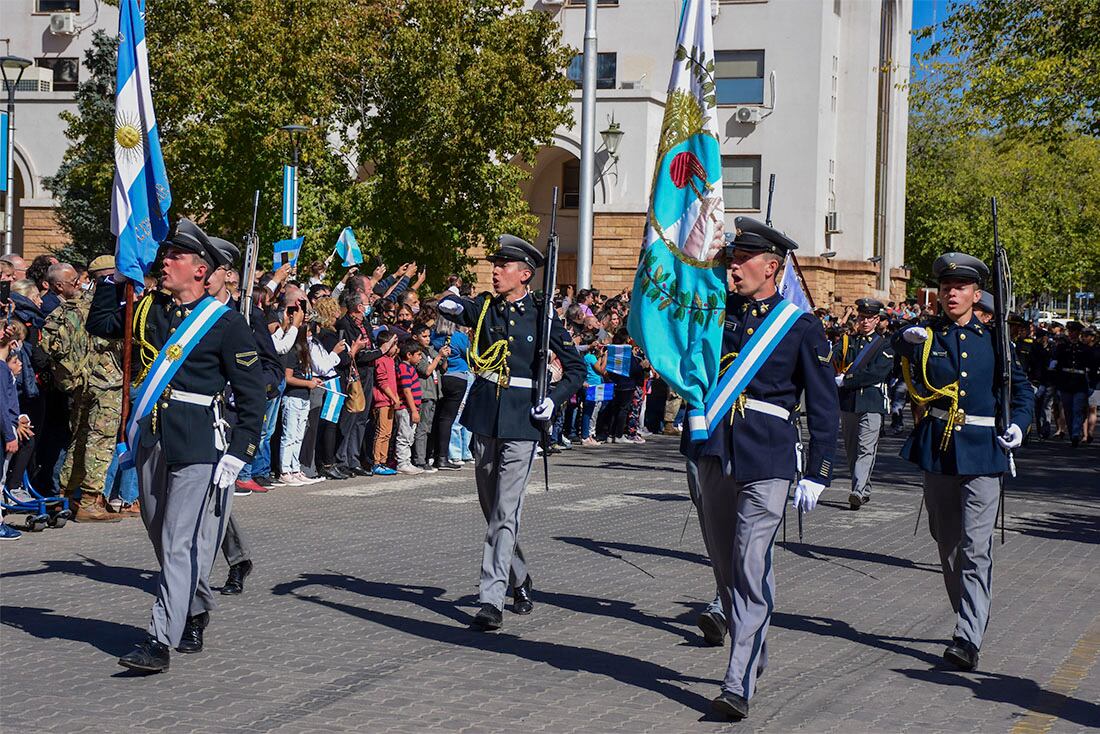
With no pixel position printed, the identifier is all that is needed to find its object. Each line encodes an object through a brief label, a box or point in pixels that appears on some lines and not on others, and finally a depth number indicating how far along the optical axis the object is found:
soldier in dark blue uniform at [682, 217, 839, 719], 7.07
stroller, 12.30
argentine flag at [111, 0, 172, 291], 9.02
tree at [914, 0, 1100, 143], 24.69
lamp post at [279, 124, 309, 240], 23.19
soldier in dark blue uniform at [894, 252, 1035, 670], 8.35
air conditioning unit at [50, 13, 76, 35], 46.66
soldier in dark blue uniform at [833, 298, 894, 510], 15.15
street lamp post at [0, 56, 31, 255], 26.14
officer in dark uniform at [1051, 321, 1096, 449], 28.03
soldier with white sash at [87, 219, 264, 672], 7.54
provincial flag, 7.40
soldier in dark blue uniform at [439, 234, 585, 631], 8.96
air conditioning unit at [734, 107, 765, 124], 46.19
